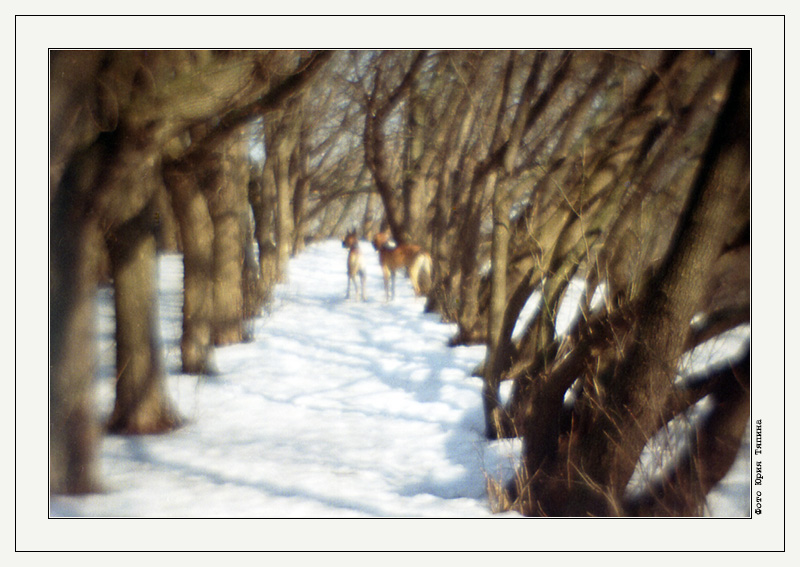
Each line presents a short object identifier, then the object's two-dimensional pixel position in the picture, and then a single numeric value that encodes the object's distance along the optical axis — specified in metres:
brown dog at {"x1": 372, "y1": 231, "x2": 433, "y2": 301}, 14.53
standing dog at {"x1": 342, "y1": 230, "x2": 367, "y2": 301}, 14.41
